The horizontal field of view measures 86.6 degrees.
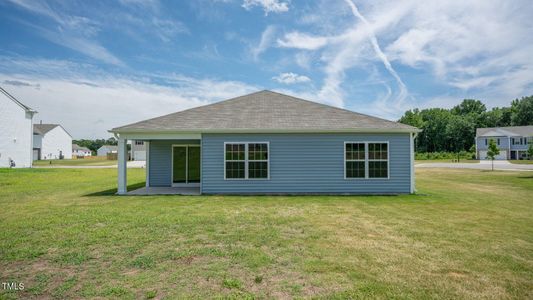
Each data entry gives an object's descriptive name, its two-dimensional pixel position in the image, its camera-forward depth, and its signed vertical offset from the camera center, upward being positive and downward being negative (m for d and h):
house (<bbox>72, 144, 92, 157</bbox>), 80.51 +1.18
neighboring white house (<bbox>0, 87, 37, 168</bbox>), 27.53 +2.35
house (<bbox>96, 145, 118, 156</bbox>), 87.88 +1.60
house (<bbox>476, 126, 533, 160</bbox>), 51.47 +2.73
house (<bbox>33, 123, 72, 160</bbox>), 52.44 +2.60
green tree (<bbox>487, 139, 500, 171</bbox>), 28.28 +0.58
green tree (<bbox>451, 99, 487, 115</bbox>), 79.29 +13.81
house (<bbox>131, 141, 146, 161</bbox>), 51.69 +0.76
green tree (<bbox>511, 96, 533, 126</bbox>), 66.94 +10.11
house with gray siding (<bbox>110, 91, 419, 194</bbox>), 11.82 -0.07
